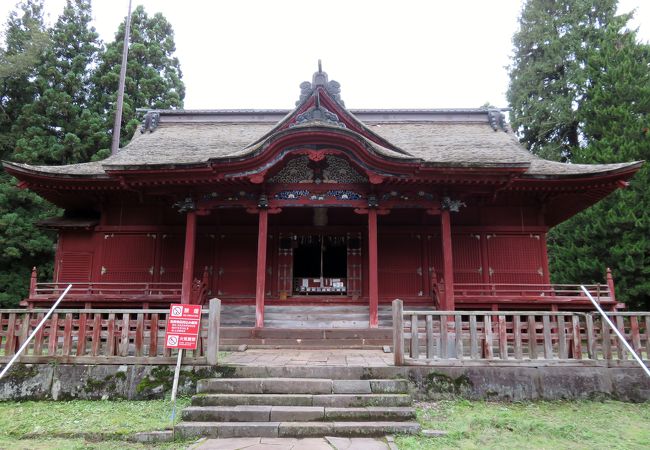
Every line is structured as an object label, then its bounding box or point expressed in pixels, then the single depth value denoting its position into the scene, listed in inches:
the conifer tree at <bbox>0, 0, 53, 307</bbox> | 740.6
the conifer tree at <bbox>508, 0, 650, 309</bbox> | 657.6
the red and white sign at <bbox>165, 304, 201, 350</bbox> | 255.0
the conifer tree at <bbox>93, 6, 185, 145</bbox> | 923.4
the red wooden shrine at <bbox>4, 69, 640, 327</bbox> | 410.0
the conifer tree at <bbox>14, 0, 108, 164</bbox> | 817.5
